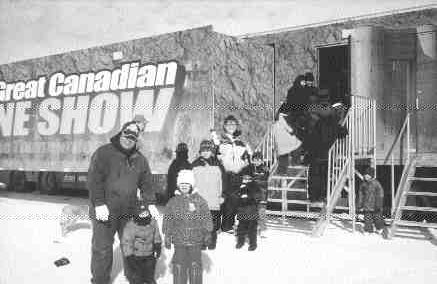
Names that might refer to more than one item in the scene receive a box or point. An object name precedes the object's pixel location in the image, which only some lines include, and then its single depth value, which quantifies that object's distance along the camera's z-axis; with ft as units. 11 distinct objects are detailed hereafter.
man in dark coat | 14.60
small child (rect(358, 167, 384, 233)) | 25.76
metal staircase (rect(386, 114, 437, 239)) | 27.30
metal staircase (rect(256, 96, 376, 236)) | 25.46
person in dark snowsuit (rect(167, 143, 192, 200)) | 22.33
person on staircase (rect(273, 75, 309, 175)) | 27.96
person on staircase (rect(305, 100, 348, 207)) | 25.88
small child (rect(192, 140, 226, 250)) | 20.81
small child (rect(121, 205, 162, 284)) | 14.87
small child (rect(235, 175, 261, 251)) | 21.45
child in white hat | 14.06
